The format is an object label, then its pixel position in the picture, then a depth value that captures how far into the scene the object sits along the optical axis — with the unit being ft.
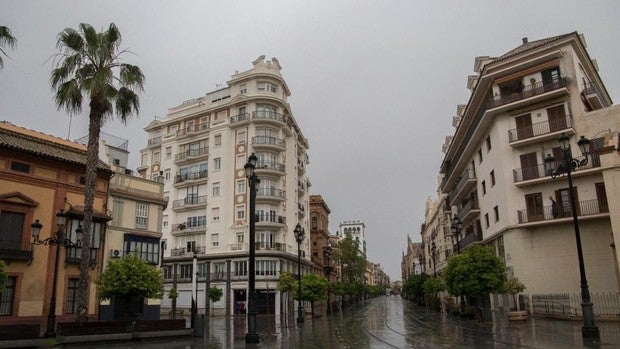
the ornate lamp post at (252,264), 56.44
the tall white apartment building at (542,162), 100.17
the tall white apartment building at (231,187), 186.80
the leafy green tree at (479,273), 94.94
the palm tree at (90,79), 71.46
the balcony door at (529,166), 109.90
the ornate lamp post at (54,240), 69.05
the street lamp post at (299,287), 116.00
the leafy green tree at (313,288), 144.25
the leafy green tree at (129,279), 73.56
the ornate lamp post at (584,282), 56.18
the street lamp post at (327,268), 275.06
